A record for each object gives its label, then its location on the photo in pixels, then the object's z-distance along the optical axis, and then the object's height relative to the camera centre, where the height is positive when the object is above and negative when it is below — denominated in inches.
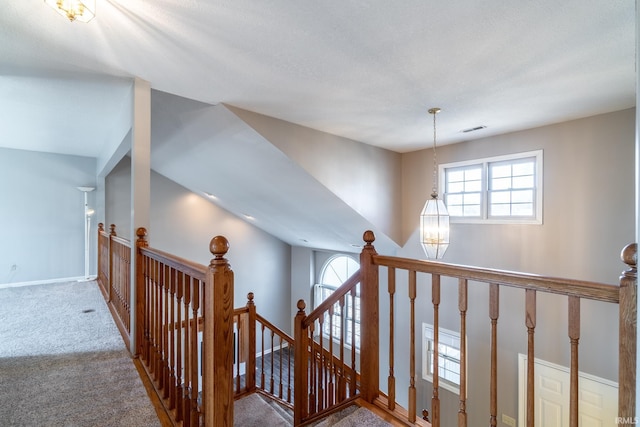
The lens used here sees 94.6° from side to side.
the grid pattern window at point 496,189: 147.6 +13.6
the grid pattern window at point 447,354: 173.6 -87.9
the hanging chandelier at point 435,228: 127.5 -6.3
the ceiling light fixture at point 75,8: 60.8 +43.3
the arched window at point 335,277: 278.5 -64.7
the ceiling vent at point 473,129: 144.8 +42.4
